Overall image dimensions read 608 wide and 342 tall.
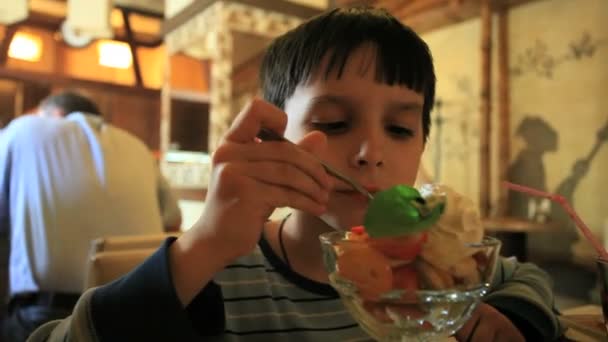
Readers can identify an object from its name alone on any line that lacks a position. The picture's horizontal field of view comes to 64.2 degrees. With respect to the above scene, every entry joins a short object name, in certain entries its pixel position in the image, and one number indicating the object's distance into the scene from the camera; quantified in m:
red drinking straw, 0.59
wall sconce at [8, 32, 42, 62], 5.77
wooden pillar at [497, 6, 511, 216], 3.12
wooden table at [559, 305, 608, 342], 0.65
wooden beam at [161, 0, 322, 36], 4.22
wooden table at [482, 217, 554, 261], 2.54
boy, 0.49
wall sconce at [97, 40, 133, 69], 6.34
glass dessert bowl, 0.38
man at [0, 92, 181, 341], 1.86
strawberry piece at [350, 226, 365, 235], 0.45
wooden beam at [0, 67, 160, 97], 5.72
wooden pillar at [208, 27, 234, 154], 4.19
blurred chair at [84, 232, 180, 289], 0.90
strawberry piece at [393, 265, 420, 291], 0.39
